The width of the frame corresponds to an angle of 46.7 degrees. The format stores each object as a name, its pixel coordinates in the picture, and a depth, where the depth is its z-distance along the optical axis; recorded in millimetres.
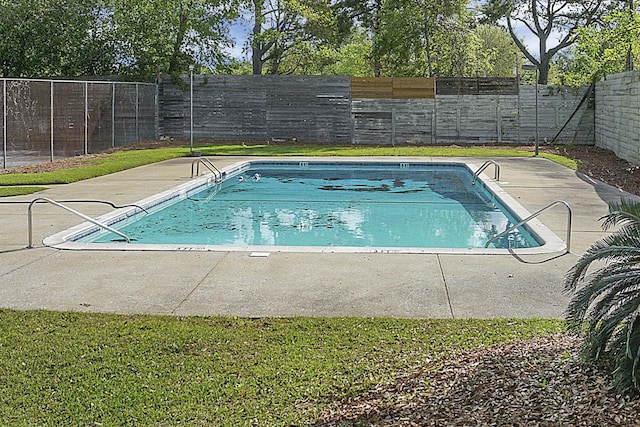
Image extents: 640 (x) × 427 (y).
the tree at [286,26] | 25641
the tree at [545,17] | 27484
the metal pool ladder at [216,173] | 14039
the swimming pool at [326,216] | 8471
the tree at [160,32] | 22906
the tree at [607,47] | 17297
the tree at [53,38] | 21859
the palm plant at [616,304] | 2919
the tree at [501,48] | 41844
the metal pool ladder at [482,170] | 13219
